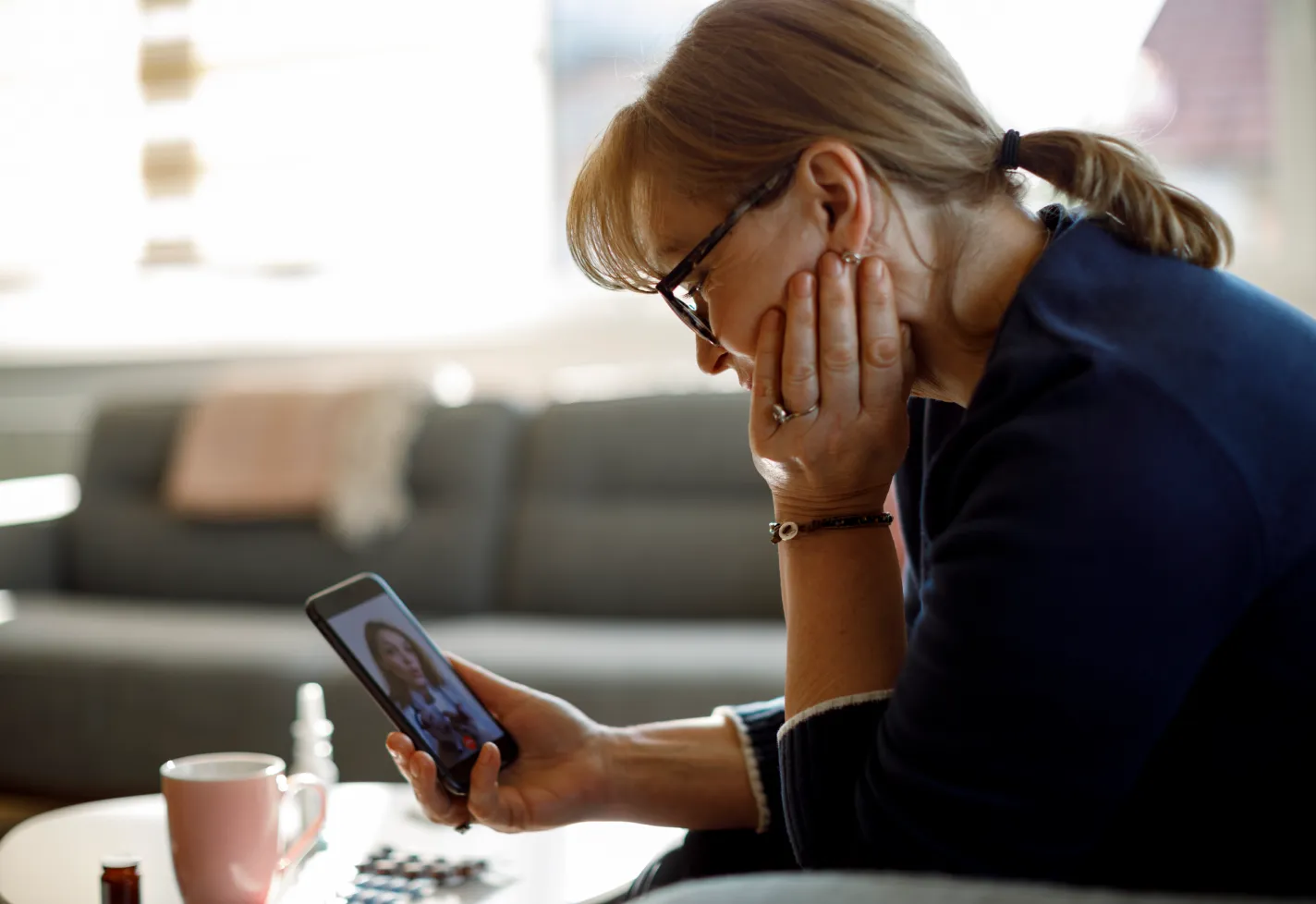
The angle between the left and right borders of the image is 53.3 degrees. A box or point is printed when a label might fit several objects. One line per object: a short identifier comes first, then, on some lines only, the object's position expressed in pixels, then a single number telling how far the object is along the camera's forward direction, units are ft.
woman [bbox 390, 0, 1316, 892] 2.13
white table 3.24
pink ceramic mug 2.95
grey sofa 6.78
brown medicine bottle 2.89
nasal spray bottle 4.20
